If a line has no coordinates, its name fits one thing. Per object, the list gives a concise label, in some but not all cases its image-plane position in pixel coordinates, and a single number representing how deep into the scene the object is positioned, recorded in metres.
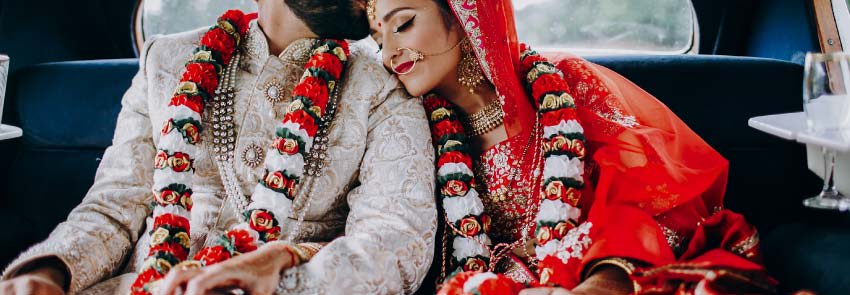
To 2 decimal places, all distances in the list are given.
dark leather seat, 2.75
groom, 2.02
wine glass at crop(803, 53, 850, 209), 1.86
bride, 1.98
